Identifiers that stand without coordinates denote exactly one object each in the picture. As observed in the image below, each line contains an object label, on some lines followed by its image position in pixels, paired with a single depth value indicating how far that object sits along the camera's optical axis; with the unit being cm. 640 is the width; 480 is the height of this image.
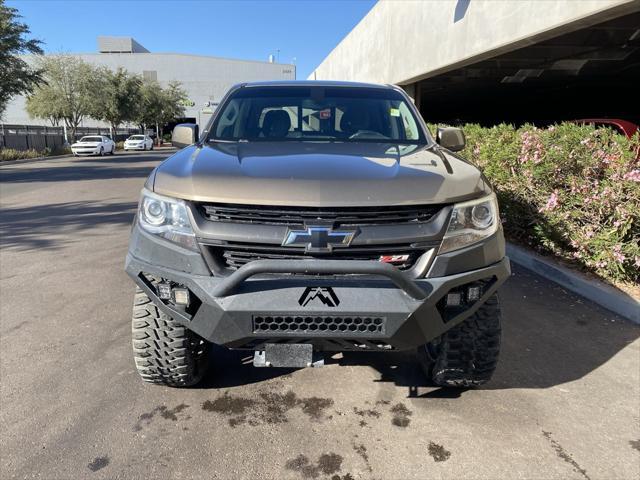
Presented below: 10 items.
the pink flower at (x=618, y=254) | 468
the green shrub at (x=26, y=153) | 2600
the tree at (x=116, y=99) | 4233
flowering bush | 475
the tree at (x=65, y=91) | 3938
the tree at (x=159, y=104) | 5253
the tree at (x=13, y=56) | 2122
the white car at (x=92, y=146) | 3172
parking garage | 949
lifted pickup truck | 223
